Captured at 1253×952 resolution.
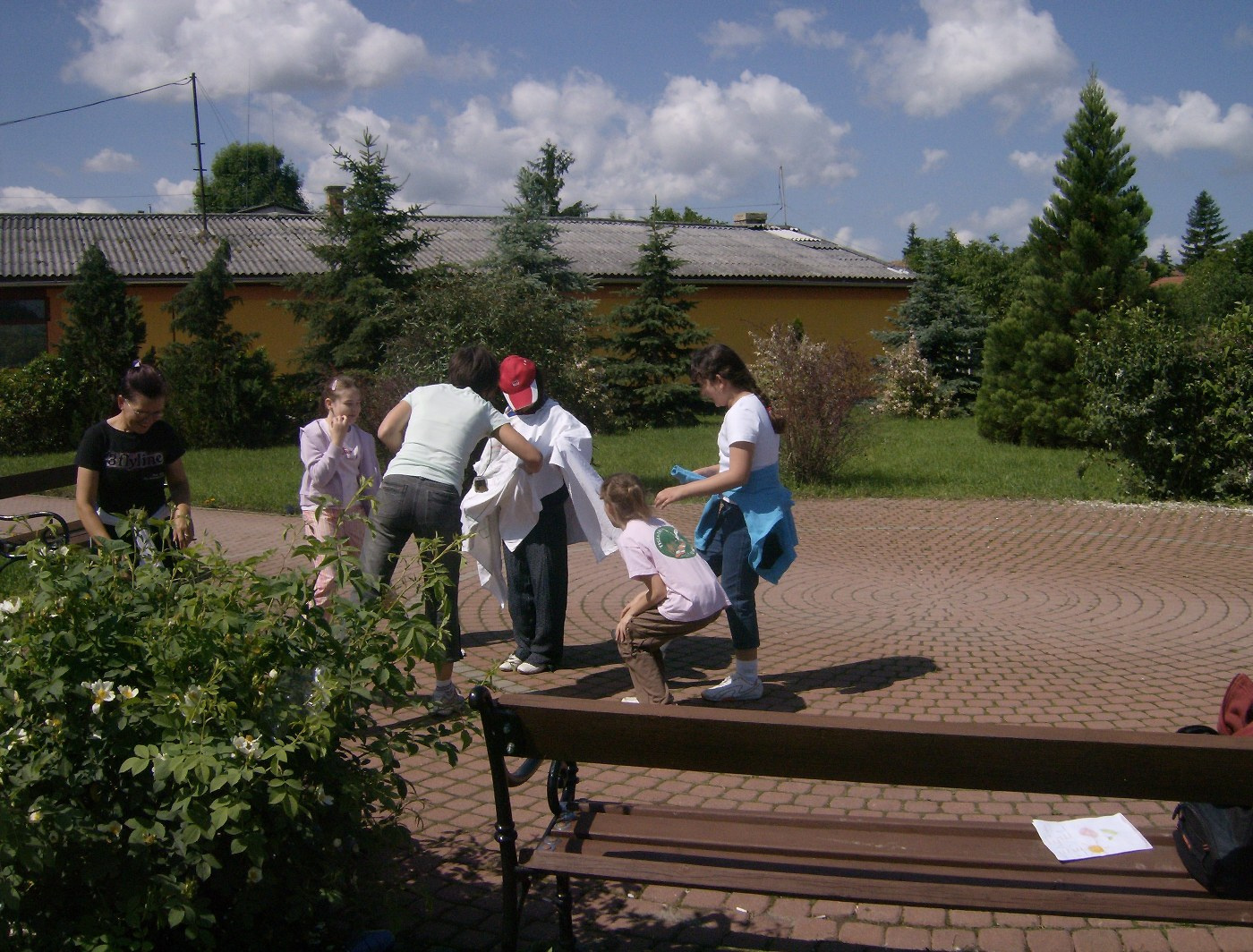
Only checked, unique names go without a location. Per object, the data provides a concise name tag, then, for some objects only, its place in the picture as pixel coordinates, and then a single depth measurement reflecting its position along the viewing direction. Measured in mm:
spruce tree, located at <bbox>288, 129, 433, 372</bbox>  22031
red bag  3066
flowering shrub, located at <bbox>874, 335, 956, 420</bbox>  27875
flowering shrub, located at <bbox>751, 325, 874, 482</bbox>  13586
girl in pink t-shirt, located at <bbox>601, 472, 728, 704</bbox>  5043
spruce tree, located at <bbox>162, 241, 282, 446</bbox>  21984
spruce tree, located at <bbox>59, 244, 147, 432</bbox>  21609
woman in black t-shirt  5246
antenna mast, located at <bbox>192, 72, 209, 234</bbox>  32378
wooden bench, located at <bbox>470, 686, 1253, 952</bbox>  2578
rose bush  2463
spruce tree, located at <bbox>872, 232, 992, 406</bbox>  29156
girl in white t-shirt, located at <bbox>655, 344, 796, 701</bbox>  5316
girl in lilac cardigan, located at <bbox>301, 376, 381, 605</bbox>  6320
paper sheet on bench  3076
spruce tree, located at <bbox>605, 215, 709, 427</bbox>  27203
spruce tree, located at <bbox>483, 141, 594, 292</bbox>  26703
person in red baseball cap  6094
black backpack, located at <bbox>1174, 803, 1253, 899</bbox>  2779
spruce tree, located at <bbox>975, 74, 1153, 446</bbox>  20328
